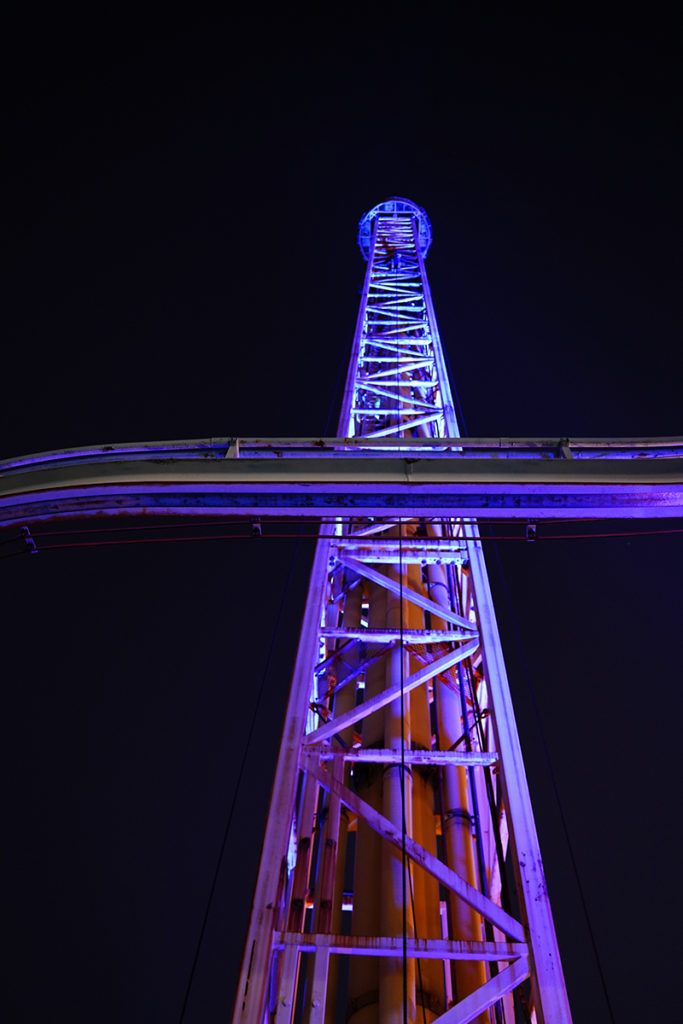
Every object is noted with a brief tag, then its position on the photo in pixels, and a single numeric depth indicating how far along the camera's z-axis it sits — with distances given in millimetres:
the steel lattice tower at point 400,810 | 4129
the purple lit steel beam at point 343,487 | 4043
